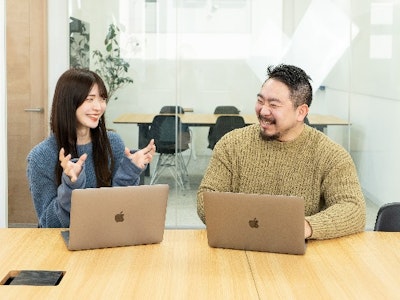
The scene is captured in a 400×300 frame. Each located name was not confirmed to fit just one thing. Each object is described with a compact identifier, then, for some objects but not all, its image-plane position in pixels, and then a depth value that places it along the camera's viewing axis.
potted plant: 5.63
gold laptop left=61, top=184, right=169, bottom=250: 2.40
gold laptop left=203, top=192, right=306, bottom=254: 2.33
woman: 2.92
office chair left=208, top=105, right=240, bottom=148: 5.74
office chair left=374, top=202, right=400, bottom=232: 2.90
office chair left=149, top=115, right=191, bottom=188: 5.74
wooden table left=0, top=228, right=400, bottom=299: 2.04
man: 2.94
